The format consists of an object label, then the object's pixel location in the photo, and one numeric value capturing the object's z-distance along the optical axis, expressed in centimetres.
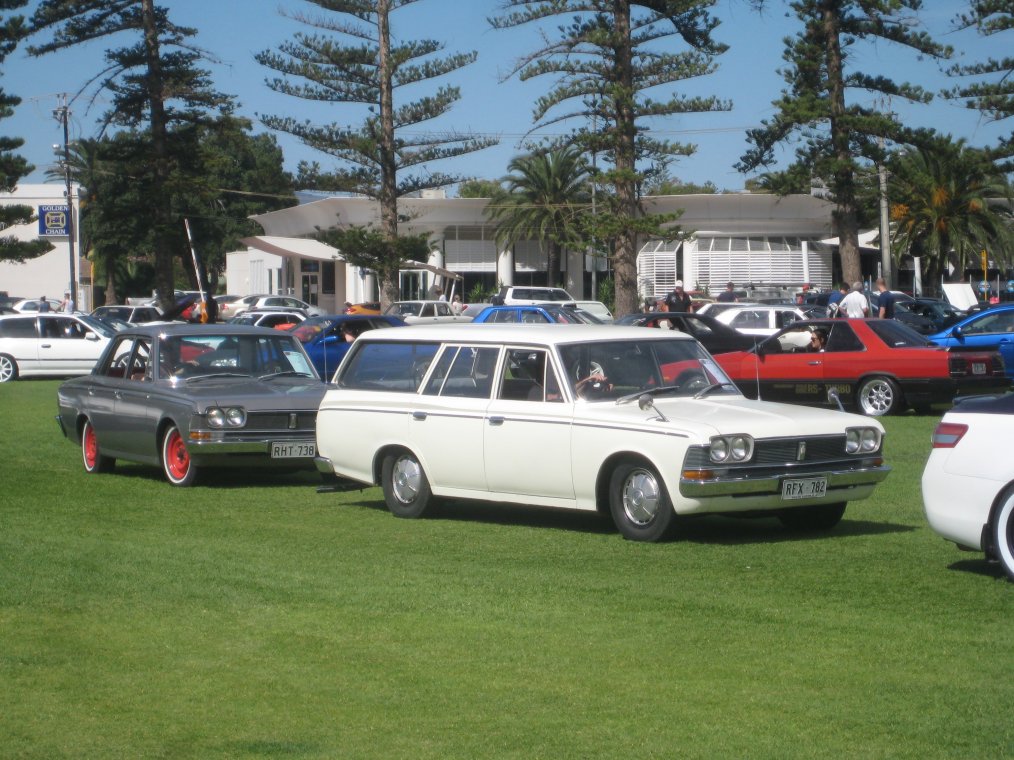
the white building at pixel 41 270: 8612
